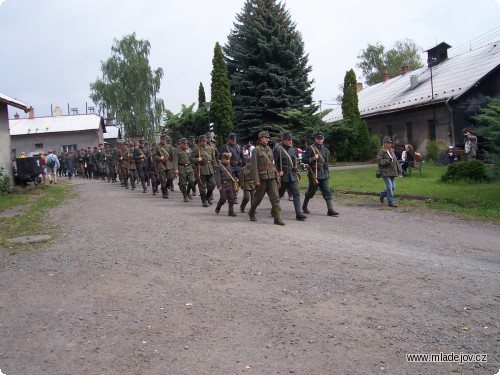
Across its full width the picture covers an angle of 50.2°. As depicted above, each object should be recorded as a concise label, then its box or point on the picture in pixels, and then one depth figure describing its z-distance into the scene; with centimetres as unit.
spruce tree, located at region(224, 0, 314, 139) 3077
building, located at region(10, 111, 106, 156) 5516
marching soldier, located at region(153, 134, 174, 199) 1758
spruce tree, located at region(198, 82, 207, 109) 4167
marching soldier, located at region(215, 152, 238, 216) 1261
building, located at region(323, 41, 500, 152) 2827
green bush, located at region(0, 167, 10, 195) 2047
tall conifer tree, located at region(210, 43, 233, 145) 3244
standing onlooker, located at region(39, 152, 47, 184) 2877
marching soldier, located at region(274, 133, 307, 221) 1184
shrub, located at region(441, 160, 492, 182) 1723
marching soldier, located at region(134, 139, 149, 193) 2022
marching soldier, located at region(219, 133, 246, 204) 1428
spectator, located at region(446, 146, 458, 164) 2481
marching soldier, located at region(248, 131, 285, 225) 1134
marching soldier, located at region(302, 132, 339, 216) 1247
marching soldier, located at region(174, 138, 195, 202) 1580
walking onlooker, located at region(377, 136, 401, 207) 1362
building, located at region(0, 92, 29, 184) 2195
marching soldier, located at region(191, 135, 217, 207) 1470
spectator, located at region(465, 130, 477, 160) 2138
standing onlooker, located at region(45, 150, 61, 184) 2984
